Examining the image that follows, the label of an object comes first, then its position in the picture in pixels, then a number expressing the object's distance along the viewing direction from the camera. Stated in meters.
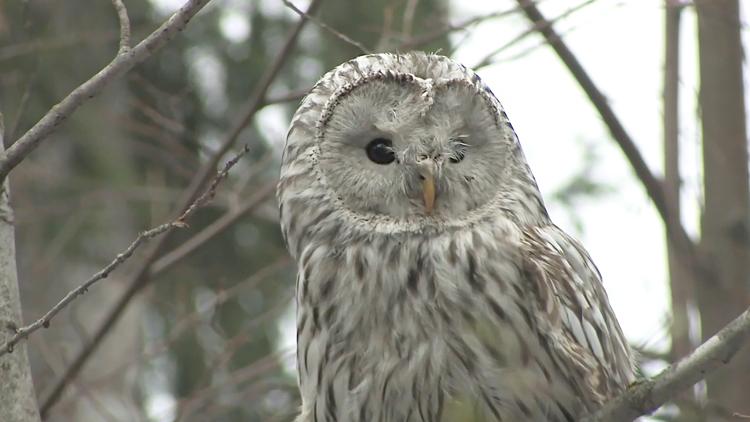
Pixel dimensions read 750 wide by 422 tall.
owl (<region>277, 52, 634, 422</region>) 7.18
